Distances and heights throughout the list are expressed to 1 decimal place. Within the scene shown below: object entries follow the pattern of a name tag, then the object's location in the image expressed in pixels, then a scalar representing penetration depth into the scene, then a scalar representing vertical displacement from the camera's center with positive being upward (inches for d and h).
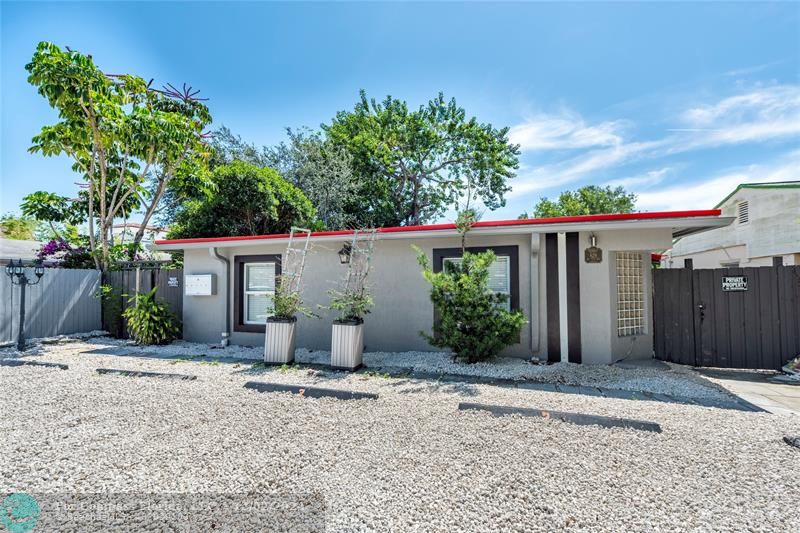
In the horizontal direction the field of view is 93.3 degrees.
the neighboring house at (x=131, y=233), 611.6 +93.2
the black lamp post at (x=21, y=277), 317.1 +8.9
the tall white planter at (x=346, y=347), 241.6 -39.9
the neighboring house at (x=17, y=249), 660.9 +72.0
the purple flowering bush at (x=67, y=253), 468.4 +42.6
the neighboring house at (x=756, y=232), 504.1 +74.5
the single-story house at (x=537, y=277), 251.8 +4.8
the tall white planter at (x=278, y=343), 258.1 -40.1
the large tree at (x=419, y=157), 796.6 +281.0
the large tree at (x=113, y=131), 353.4 +167.4
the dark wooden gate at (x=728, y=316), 242.7 -23.7
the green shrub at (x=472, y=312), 241.4 -18.5
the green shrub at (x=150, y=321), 337.4 -31.7
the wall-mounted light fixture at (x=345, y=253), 294.5 +24.9
